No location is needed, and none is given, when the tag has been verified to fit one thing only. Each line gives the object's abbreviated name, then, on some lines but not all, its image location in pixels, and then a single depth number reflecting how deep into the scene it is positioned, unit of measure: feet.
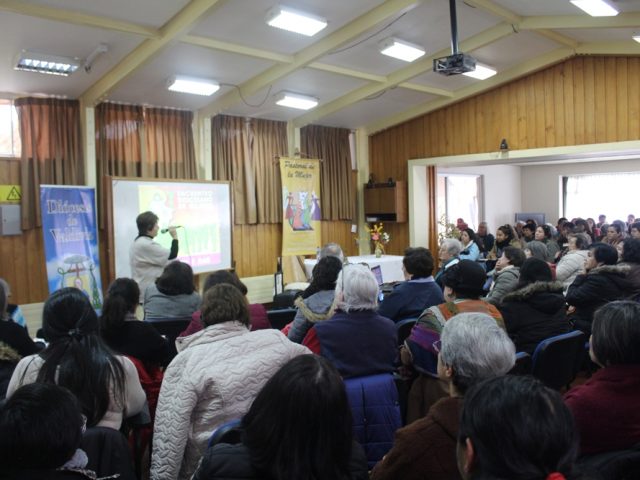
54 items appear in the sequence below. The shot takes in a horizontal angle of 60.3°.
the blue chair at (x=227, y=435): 5.34
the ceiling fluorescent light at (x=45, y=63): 16.56
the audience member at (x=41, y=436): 3.97
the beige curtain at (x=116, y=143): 21.30
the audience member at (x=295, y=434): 4.00
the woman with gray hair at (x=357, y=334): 8.03
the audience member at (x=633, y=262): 12.62
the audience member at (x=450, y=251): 17.72
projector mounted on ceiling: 17.88
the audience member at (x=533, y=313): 10.26
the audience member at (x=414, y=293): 11.52
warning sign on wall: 19.01
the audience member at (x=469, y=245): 21.09
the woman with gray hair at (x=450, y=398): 4.90
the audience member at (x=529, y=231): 26.91
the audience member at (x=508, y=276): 12.53
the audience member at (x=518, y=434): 3.30
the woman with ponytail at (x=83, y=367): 6.38
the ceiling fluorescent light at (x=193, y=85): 20.40
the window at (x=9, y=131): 19.39
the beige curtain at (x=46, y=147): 19.38
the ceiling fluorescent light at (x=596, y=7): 17.43
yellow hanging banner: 27.53
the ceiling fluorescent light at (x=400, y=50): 20.76
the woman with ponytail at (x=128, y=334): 8.98
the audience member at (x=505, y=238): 22.97
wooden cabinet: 30.71
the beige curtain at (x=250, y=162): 25.40
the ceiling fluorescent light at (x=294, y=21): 16.83
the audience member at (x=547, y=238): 24.20
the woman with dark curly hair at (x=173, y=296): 12.03
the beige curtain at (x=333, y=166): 29.50
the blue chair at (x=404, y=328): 10.71
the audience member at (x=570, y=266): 16.75
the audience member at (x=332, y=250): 16.50
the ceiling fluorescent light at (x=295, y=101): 24.29
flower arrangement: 27.78
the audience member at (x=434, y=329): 8.24
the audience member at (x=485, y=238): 28.67
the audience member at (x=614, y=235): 24.53
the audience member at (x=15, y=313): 10.95
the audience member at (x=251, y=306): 10.95
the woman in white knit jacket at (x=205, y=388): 6.54
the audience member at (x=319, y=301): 9.71
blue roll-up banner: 18.58
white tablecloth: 25.95
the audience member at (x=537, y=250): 17.08
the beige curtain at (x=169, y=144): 22.80
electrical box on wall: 18.81
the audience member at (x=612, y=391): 5.70
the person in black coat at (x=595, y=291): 12.51
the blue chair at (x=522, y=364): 9.16
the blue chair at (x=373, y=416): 7.82
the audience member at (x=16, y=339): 8.11
